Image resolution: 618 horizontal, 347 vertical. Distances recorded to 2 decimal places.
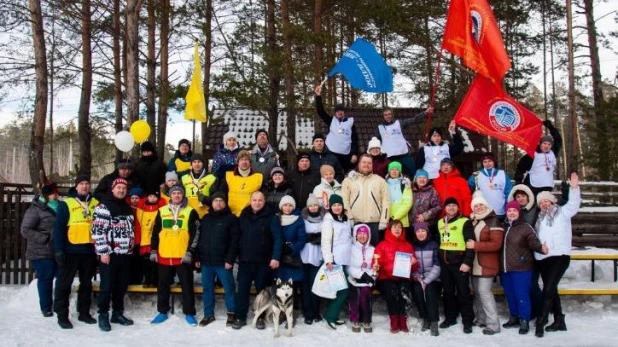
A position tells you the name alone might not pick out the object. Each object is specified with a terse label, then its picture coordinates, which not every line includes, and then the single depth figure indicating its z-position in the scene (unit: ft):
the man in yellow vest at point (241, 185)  24.17
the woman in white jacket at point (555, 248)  21.81
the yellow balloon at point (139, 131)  30.48
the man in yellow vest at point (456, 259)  21.98
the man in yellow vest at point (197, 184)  24.91
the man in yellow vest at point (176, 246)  22.68
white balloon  29.86
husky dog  21.49
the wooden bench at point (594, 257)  25.75
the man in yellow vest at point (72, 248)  21.98
